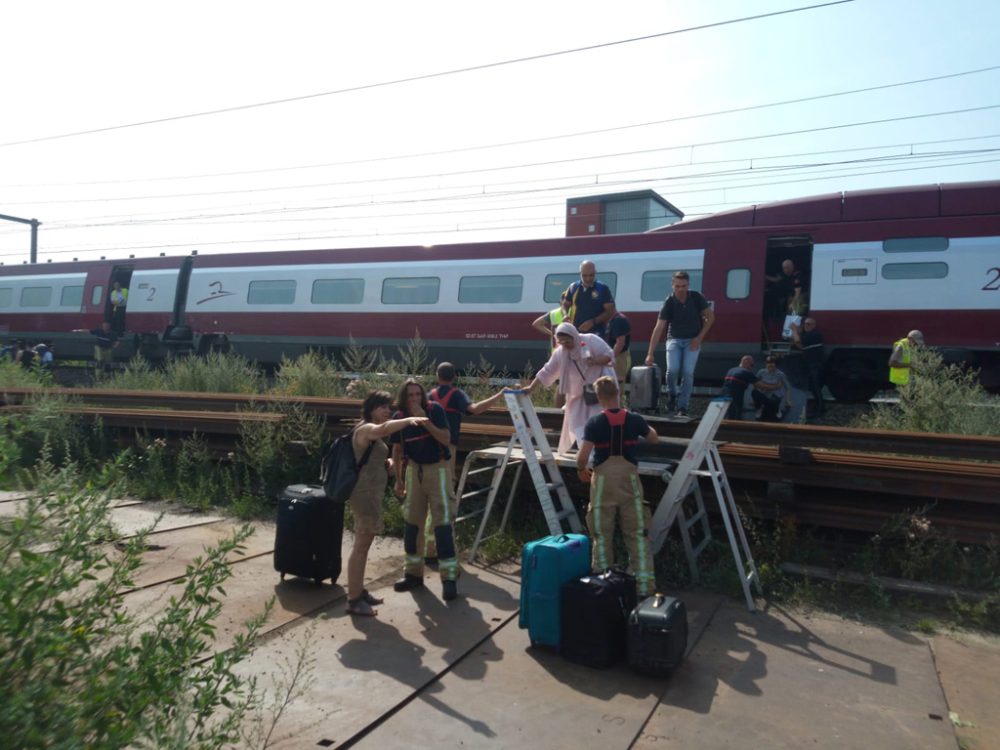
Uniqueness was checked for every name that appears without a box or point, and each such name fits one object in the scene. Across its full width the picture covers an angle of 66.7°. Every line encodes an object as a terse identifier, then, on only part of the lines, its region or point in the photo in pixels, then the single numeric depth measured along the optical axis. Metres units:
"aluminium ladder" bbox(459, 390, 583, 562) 5.94
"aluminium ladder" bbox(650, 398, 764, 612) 5.57
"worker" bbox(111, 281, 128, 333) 21.25
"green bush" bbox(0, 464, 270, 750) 2.26
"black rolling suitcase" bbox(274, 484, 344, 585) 5.82
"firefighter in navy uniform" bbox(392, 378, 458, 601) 5.73
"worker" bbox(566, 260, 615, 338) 8.25
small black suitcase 4.23
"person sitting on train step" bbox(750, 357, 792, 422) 10.92
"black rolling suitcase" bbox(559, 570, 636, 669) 4.45
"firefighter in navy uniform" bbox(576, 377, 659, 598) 5.30
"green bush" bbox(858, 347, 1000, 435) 8.57
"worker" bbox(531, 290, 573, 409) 8.22
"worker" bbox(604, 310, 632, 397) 8.52
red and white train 12.18
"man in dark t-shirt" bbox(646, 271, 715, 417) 7.89
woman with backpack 5.33
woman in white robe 6.42
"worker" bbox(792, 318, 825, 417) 12.48
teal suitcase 4.66
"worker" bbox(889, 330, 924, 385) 10.86
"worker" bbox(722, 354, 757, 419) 10.48
